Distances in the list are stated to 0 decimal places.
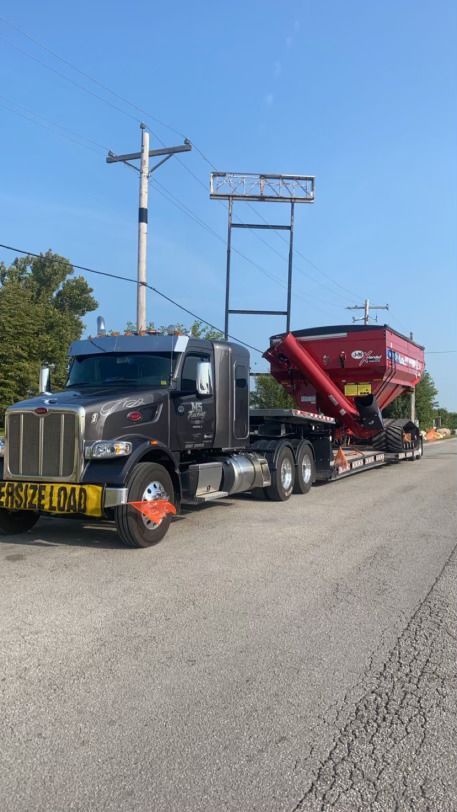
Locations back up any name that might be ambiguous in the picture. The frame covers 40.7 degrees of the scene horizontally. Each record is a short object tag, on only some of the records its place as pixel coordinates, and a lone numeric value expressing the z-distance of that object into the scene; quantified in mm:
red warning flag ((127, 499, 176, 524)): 7000
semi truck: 6926
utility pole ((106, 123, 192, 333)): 16422
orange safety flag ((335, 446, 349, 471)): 13882
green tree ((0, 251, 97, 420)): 28797
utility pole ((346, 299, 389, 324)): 51472
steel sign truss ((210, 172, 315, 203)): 23578
